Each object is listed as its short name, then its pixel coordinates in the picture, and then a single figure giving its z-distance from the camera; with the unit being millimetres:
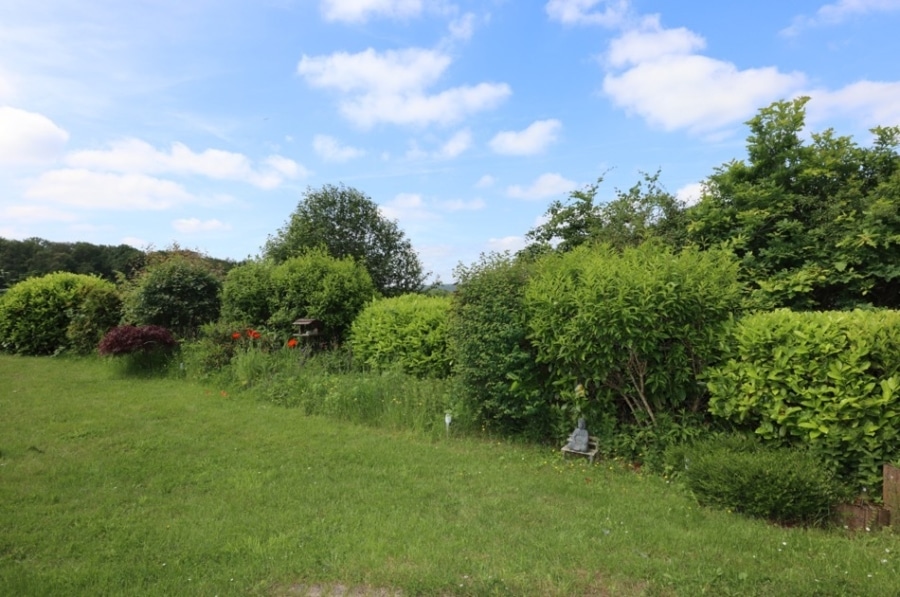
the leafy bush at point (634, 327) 4785
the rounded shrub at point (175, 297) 10812
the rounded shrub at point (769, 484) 3582
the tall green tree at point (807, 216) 5883
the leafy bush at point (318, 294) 9672
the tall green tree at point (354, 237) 14055
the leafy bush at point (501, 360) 5605
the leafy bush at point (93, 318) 11656
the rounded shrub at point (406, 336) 7555
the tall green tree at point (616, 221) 8578
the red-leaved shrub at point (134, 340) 9211
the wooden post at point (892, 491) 3480
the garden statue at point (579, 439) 5117
